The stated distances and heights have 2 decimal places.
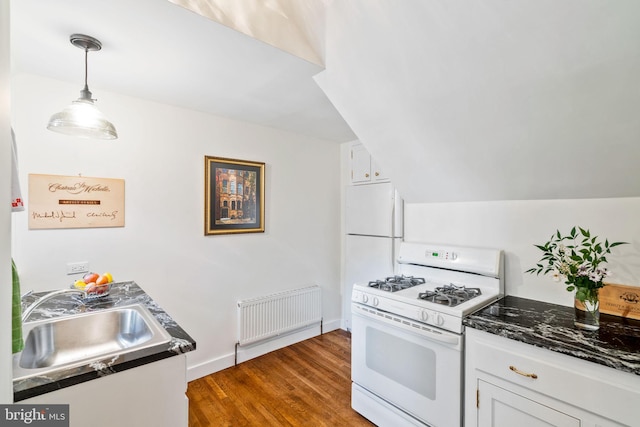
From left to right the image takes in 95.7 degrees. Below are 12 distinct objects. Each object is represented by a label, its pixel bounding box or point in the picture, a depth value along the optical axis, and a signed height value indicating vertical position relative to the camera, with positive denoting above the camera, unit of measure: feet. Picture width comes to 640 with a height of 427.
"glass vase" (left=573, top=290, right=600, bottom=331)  4.67 -1.73
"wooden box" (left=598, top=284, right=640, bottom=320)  5.00 -1.54
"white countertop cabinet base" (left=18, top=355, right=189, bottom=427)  3.06 -2.11
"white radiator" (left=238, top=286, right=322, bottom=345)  9.08 -3.43
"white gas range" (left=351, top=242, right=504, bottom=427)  5.34 -2.48
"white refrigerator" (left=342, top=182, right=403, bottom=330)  9.62 -0.70
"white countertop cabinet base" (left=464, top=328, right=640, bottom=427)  3.80 -2.57
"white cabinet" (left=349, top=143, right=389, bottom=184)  10.20 +1.66
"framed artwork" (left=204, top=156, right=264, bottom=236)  8.48 +0.51
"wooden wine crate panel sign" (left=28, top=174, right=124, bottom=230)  6.09 +0.24
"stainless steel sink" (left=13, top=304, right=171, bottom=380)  4.25 -1.97
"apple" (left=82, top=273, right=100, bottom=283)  5.82 -1.34
